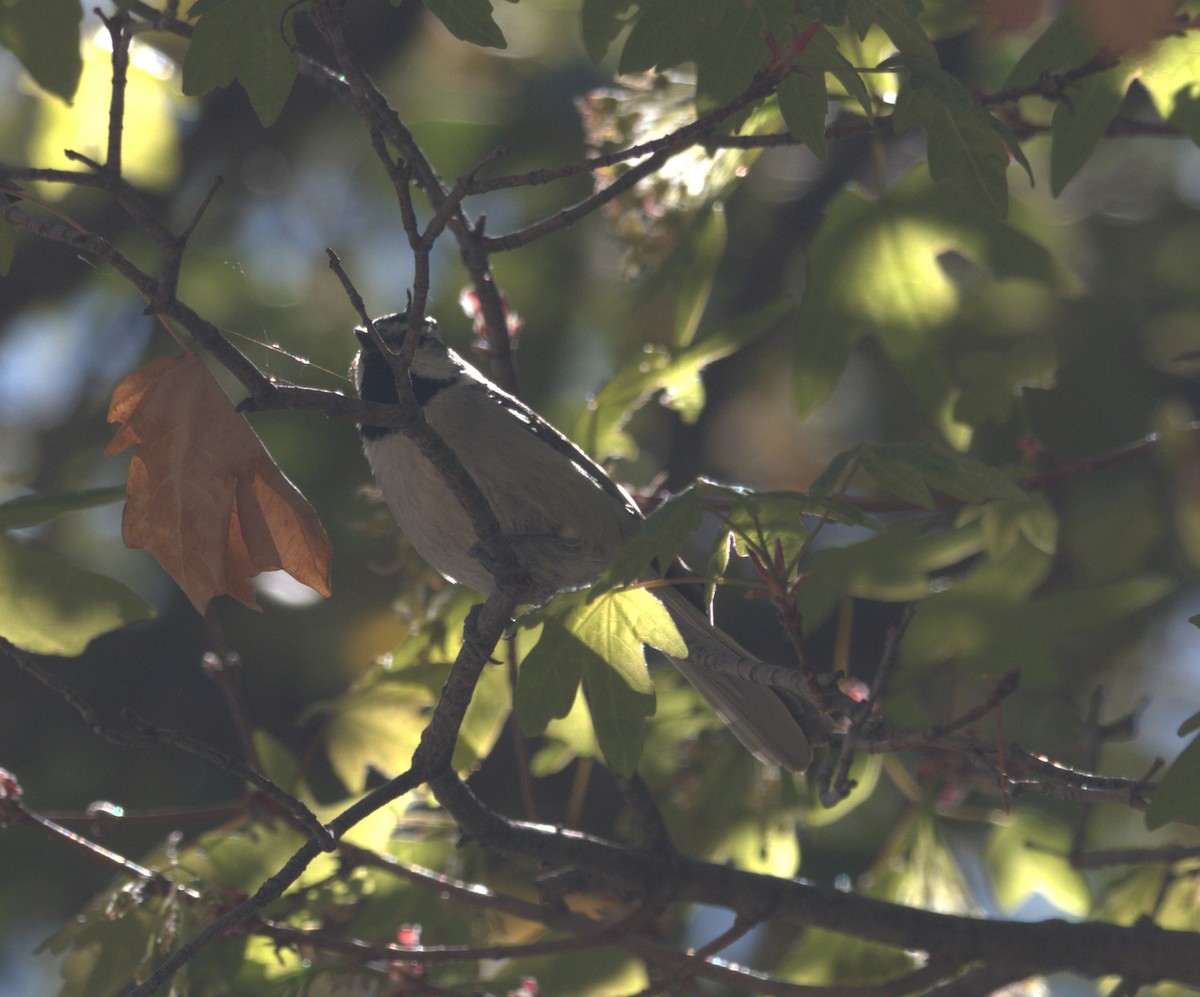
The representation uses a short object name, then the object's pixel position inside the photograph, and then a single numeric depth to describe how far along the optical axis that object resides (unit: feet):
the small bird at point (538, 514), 22.06
